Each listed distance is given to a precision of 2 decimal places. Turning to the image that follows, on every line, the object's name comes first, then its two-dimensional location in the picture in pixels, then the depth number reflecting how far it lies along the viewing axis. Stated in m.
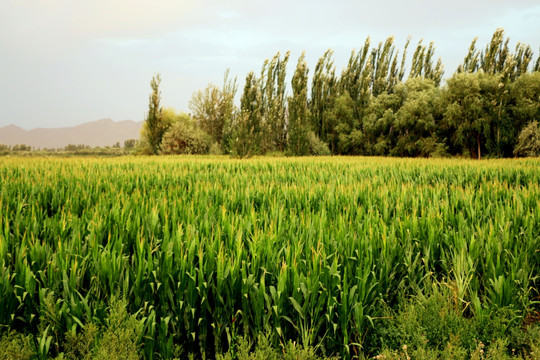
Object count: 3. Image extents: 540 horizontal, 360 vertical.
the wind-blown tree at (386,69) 37.41
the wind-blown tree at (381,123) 34.25
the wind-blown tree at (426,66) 38.34
